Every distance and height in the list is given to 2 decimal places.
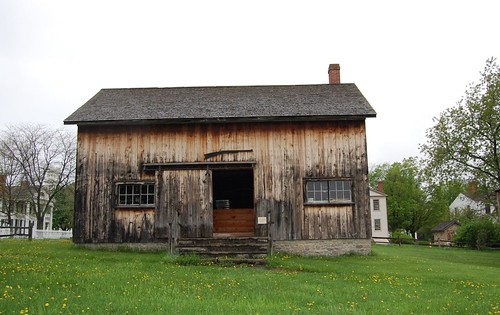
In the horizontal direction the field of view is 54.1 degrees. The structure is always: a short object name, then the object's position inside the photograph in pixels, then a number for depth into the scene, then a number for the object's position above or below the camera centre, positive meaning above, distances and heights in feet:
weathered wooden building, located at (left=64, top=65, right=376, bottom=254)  63.31 +7.04
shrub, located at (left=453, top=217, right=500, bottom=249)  116.16 -3.26
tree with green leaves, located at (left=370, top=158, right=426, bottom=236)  226.58 +10.35
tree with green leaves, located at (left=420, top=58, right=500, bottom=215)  101.19 +17.20
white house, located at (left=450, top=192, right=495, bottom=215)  223.96 +8.50
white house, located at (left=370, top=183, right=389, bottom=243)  203.51 +3.70
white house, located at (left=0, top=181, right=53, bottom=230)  133.38 +6.15
